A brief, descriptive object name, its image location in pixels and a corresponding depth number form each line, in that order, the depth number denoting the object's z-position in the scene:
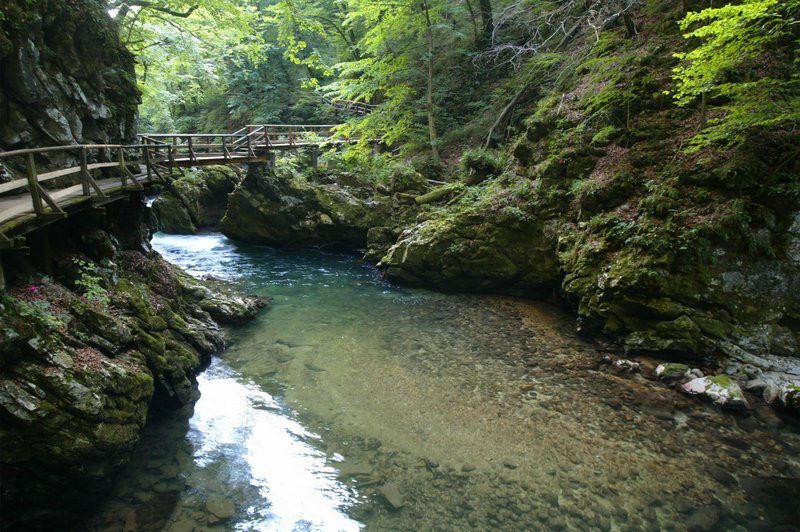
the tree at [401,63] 16.03
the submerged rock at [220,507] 5.46
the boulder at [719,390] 7.16
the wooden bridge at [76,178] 5.73
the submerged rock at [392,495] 5.62
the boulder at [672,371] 8.01
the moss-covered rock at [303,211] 18.06
